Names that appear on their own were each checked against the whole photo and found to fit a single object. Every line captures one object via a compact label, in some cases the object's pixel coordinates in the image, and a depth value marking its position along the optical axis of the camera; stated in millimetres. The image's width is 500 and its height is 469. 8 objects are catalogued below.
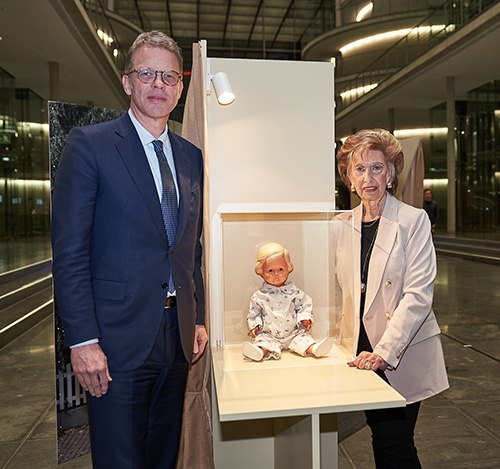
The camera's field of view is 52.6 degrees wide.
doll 2154
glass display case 2018
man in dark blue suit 1549
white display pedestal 1557
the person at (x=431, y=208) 8711
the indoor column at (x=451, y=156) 15297
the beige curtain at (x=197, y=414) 2256
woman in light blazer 1994
